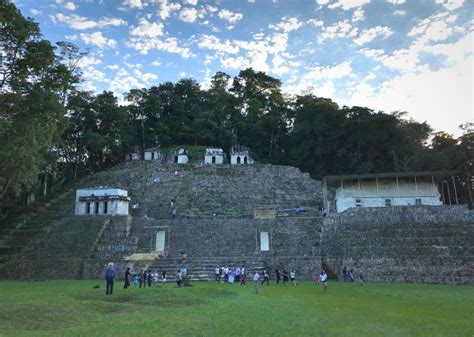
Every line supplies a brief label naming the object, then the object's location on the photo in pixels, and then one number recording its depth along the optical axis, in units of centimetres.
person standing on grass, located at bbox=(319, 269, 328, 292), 1825
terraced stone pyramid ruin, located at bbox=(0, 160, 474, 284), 2289
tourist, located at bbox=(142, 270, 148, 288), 1988
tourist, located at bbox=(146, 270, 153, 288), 1979
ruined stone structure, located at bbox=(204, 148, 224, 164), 5262
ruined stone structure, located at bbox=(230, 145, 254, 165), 5372
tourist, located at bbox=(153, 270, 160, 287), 2067
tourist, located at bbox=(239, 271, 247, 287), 2096
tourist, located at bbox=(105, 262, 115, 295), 1516
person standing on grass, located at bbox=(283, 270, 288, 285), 2195
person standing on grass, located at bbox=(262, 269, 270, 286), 2150
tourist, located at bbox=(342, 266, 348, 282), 2248
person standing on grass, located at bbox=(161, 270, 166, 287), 2088
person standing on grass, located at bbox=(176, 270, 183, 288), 1953
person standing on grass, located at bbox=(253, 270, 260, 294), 1705
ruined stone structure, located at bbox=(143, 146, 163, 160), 5459
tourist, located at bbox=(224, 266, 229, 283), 2219
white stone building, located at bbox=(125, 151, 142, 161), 5533
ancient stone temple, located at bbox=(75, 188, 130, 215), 3284
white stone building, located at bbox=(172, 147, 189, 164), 5316
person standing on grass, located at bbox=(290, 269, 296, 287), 2080
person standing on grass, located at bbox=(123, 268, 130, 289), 1830
